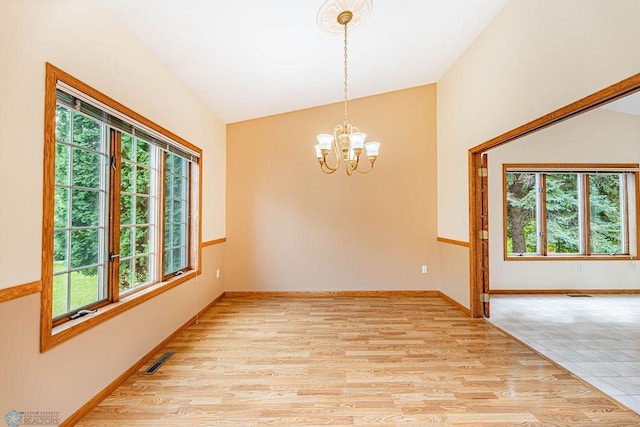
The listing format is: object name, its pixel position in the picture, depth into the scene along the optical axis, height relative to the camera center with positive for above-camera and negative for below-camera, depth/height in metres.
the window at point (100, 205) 1.77 +0.12
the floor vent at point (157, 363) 2.47 -1.18
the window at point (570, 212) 5.23 +0.13
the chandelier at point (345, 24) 2.60 +1.74
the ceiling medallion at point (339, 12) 2.56 +1.76
